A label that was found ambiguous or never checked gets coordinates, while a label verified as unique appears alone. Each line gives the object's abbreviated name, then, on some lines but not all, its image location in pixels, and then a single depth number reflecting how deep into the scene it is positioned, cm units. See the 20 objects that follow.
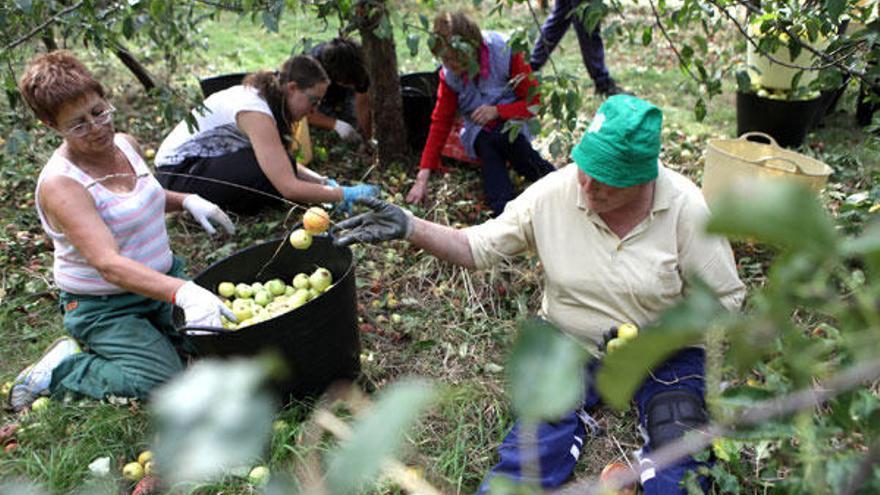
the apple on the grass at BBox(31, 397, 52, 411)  223
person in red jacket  341
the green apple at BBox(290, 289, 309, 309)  226
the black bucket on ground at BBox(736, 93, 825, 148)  407
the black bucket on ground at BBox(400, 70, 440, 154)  399
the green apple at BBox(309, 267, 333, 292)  237
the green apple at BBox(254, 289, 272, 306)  230
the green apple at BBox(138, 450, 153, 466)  201
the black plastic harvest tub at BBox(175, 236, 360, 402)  190
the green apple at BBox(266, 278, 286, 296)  239
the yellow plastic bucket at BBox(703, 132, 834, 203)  283
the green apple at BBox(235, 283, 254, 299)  233
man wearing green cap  181
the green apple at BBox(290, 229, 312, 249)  233
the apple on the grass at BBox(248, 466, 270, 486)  187
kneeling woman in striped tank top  210
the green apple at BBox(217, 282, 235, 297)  231
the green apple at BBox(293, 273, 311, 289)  241
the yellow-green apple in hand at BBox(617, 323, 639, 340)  188
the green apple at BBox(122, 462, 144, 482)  197
